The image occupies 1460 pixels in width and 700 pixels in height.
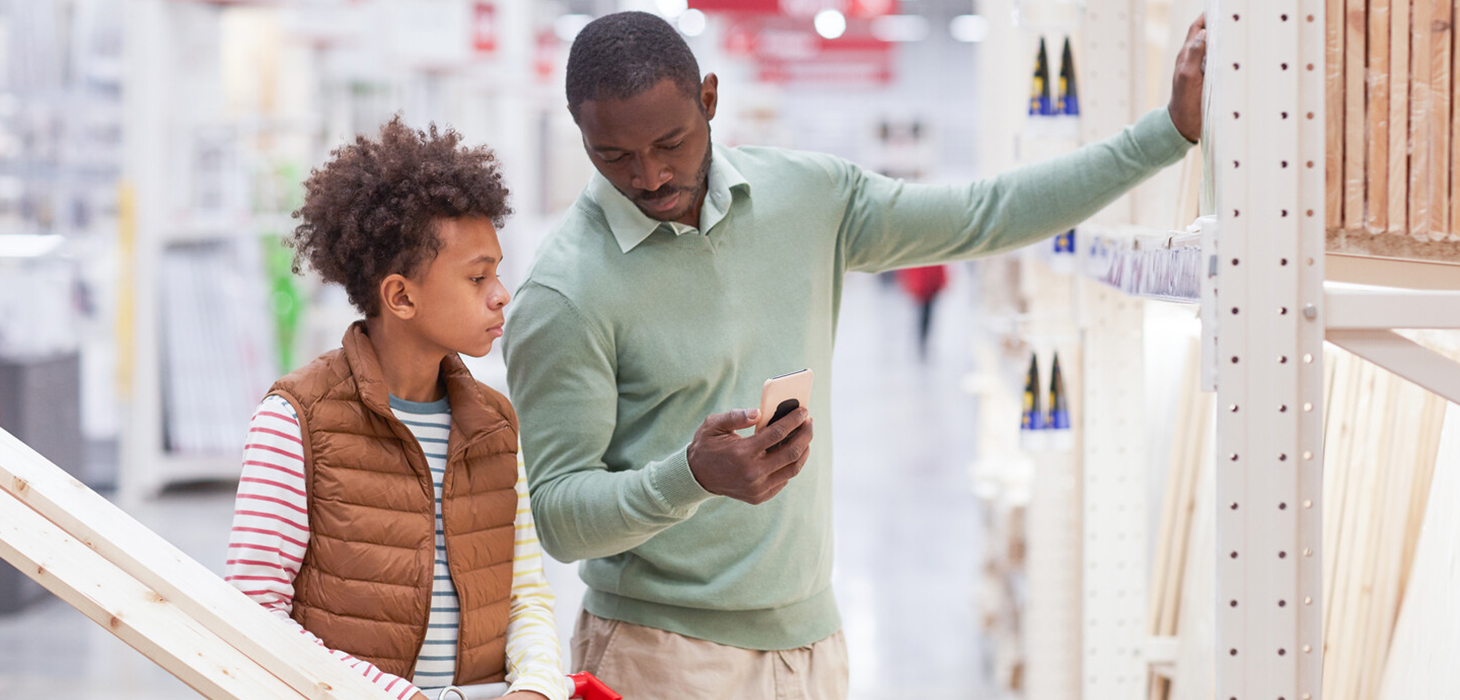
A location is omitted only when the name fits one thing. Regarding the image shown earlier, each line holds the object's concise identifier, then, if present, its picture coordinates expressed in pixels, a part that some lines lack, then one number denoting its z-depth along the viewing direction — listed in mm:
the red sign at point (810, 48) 29226
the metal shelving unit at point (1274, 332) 3246
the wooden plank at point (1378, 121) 3314
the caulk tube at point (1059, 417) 4472
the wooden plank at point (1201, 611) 4342
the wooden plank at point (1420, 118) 3323
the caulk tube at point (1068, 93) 4274
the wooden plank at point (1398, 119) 3316
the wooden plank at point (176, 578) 3245
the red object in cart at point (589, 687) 3551
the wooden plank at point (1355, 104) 3312
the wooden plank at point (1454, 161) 3322
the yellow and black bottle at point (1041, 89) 4306
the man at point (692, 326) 3614
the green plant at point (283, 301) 10936
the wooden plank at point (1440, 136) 3323
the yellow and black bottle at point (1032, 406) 4491
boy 3390
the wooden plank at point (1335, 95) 3315
